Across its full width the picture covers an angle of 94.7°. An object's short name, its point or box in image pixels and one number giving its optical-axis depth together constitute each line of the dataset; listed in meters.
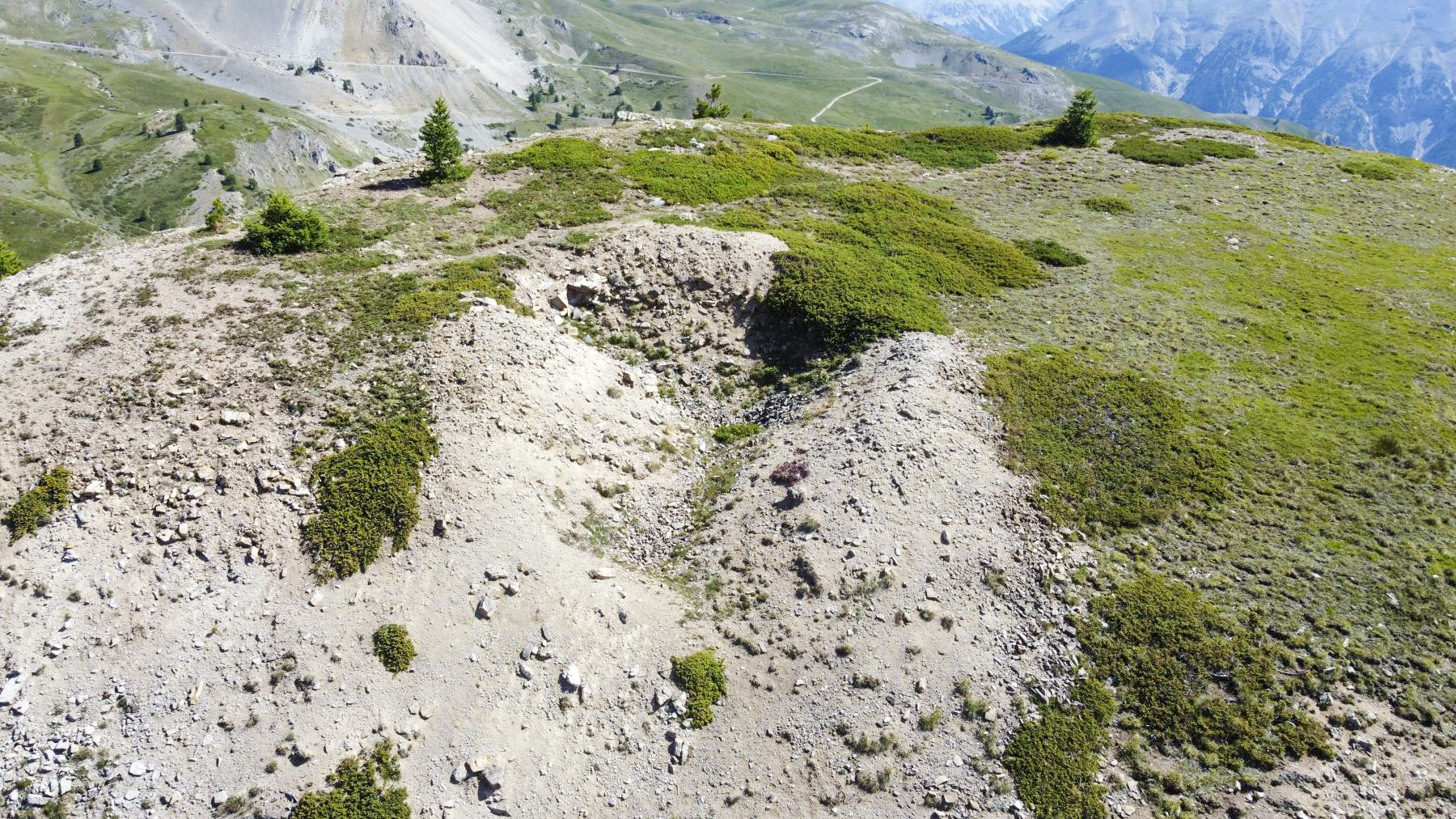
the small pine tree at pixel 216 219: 30.97
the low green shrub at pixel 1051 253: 36.66
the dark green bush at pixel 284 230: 28.81
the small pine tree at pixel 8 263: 28.98
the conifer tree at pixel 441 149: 37.41
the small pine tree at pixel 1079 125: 56.59
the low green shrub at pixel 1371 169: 50.97
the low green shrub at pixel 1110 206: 44.91
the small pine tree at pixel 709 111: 57.61
